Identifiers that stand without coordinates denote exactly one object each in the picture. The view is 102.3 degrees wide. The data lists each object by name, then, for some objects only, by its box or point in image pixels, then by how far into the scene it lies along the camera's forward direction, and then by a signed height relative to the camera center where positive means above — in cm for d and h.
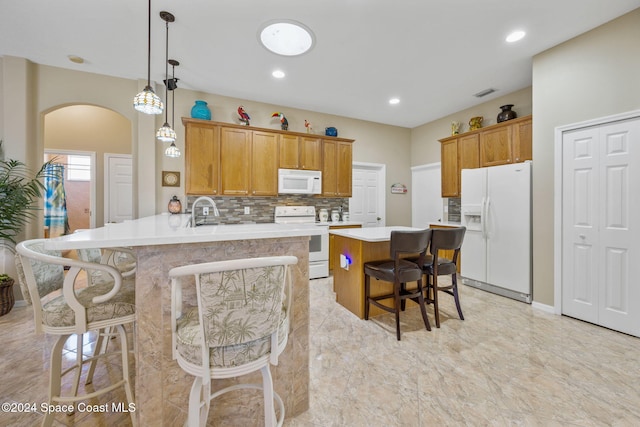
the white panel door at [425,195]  520 +37
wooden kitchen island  270 -51
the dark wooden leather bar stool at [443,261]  250 -48
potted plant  276 +12
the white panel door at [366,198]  530 +32
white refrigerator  313 -21
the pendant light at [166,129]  233 +81
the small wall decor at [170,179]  378 +50
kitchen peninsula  112 -38
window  538 +94
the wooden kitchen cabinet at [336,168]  462 +82
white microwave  423 +53
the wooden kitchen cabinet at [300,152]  429 +104
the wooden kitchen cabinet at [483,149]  348 +98
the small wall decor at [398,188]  563 +54
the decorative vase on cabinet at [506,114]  369 +143
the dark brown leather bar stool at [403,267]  227 -52
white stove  420 -43
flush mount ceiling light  254 +183
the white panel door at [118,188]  497 +48
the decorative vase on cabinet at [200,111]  381 +150
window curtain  484 +7
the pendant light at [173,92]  313 +174
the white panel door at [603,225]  235 -12
